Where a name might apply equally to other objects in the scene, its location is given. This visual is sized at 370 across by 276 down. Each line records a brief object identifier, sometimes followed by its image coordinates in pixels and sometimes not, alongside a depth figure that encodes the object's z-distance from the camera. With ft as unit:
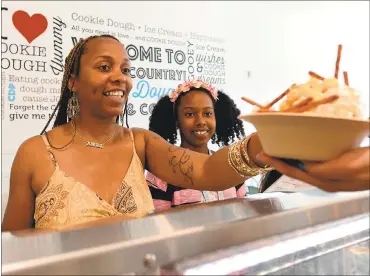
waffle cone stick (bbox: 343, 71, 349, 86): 2.41
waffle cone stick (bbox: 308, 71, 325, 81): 2.34
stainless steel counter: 1.65
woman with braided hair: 3.35
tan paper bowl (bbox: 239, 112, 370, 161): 2.06
